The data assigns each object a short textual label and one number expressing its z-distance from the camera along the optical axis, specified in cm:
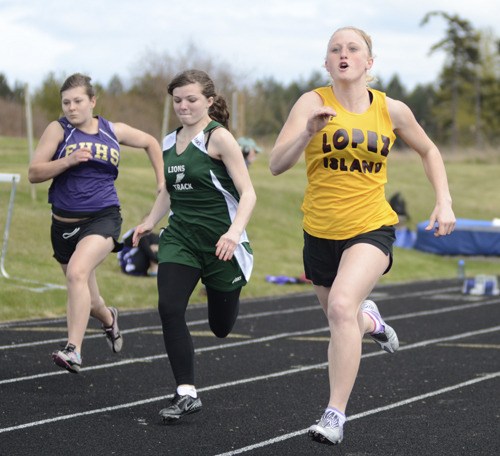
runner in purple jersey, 1473
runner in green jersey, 1227
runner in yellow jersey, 1055
